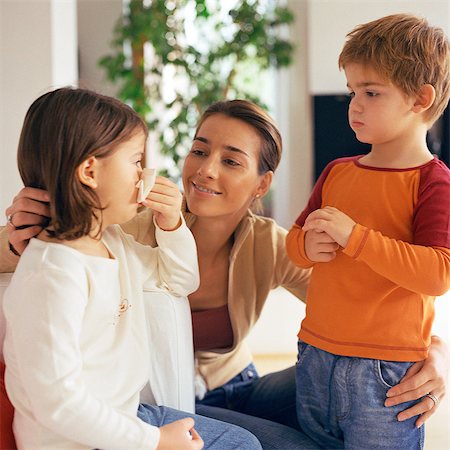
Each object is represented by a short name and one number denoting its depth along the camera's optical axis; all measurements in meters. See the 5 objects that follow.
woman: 1.77
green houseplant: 4.31
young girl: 1.07
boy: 1.35
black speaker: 4.32
